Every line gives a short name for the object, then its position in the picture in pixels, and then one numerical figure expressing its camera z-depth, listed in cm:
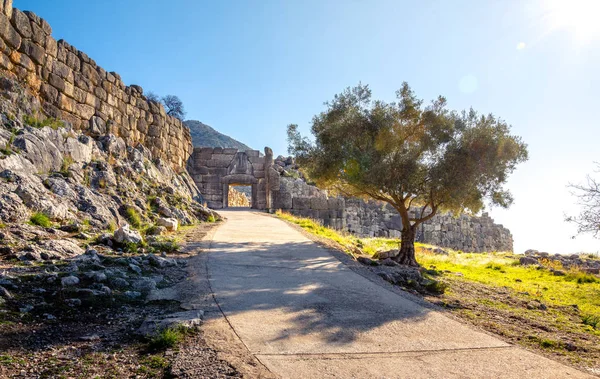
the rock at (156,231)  847
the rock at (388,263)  910
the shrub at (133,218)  880
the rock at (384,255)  1143
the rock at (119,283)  456
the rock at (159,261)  580
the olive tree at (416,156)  1077
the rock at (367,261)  877
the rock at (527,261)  1481
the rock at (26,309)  351
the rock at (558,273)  1200
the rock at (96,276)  449
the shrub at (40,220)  617
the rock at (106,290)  422
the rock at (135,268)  525
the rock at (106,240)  644
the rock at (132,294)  433
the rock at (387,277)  689
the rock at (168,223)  935
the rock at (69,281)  420
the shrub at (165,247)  709
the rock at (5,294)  367
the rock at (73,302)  382
